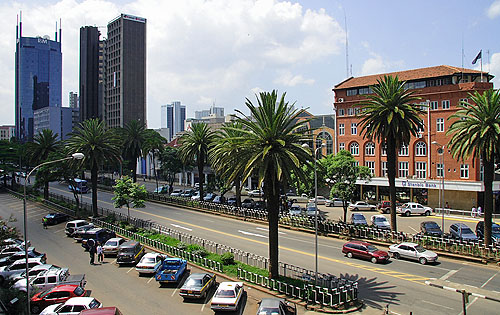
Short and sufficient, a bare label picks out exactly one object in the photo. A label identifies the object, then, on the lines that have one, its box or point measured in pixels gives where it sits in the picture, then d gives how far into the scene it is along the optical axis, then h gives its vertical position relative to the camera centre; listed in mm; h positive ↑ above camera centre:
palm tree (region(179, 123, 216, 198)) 55469 +2943
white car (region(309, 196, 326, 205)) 63472 -6481
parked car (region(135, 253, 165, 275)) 27234 -7462
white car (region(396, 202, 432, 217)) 52094 -6745
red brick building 54562 +842
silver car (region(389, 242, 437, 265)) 29938 -7542
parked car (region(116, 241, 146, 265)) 29938 -7356
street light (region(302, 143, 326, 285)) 23158 -7333
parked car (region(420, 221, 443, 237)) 36547 -6911
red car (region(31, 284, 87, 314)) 21681 -7806
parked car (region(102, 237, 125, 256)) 32656 -7314
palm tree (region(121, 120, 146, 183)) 69500 +4750
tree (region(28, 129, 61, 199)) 63141 +3095
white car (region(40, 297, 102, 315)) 19172 -7454
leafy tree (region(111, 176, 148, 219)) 43000 -3356
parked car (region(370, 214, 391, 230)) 41494 -6786
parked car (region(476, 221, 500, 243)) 35375 -7046
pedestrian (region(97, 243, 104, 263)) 31156 -7577
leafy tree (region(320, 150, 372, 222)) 40938 -1368
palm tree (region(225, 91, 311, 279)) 24875 +1076
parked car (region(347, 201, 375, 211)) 57094 -6805
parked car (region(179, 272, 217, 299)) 22391 -7590
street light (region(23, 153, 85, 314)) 18525 -6732
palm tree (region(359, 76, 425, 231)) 36188 +4607
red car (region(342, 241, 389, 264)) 30312 -7511
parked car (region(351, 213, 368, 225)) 41500 -6423
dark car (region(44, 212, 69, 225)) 46625 -6792
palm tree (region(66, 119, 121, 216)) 46312 +2476
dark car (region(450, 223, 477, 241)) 35031 -6902
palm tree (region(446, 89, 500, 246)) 31031 +2282
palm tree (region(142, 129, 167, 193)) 72388 +4264
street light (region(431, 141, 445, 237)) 56603 +1901
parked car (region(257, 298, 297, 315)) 18766 -7520
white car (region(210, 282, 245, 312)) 20547 -7637
